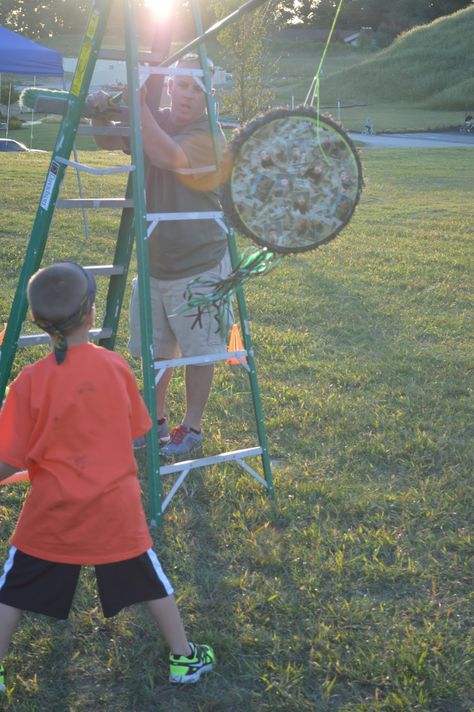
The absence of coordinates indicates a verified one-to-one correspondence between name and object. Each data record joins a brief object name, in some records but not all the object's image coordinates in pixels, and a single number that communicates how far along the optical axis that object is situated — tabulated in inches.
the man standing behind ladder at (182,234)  140.9
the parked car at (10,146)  1017.5
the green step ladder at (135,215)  133.3
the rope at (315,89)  109.3
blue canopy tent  508.4
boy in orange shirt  98.9
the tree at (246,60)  993.5
